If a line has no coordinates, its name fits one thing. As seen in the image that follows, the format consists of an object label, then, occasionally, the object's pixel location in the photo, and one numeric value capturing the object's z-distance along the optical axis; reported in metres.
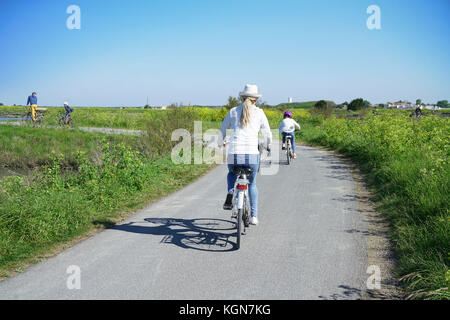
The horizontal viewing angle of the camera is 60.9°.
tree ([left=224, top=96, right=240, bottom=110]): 42.34
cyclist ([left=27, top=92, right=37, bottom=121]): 24.67
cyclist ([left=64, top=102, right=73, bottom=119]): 27.53
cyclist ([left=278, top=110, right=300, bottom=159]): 13.84
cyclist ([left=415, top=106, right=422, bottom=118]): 21.31
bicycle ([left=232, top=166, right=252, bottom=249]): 5.28
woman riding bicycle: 5.54
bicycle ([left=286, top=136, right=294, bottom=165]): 13.85
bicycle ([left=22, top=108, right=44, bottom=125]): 26.65
